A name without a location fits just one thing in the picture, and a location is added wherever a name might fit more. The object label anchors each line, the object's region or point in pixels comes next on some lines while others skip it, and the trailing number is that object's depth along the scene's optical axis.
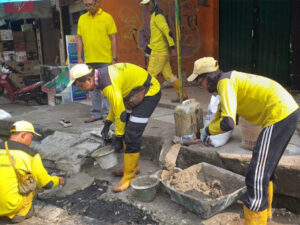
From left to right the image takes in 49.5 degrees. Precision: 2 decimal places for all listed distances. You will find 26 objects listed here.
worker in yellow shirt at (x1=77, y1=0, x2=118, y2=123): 5.47
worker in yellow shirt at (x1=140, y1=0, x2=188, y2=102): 5.92
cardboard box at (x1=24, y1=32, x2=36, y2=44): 12.05
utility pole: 5.07
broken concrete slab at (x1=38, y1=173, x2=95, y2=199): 4.27
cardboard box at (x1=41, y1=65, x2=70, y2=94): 7.84
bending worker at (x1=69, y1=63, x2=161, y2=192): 3.55
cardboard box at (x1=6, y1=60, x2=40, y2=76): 11.95
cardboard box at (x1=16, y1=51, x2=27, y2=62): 11.98
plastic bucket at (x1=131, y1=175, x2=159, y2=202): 3.75
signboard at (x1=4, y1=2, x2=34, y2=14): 10.05
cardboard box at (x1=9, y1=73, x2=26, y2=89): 11.75
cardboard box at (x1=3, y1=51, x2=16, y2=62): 11.79
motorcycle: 9.75
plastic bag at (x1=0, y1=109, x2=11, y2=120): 6.57
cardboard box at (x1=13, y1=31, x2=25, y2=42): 11.90
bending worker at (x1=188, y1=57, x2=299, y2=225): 2.78
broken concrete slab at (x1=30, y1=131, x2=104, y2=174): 4.86
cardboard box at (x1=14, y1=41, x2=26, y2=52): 11.98
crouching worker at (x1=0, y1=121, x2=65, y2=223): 3.34
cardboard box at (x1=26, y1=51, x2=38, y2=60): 12.15
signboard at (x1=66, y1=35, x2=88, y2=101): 7.23
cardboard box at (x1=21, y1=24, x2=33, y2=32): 11.68
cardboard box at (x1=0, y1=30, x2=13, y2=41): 11.65
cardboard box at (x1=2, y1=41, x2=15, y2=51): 11.78
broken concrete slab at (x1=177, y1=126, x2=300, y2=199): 3.40
